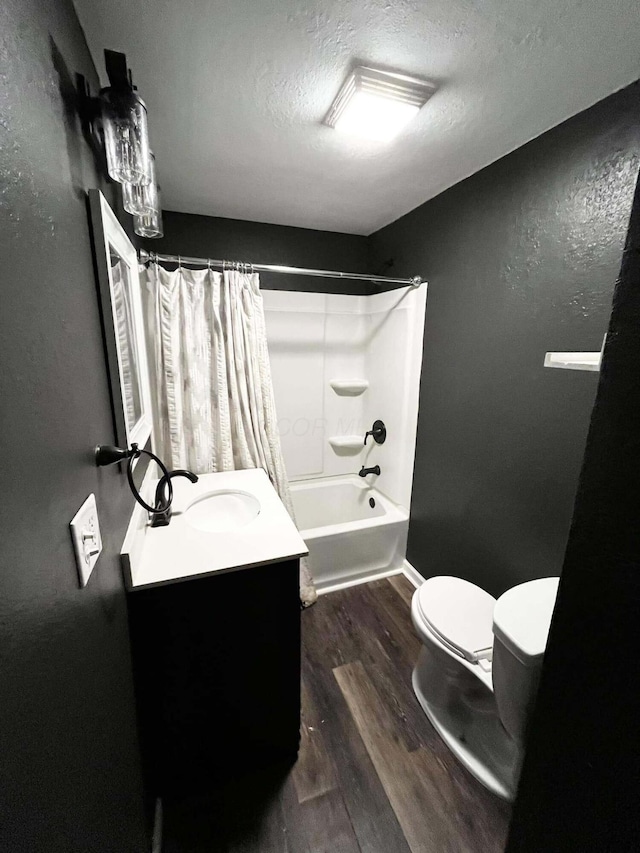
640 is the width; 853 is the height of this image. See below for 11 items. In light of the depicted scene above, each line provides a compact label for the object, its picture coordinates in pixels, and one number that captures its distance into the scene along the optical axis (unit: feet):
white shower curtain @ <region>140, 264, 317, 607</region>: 5.82
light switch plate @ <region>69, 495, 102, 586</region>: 1.86
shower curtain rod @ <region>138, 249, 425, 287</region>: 5.37
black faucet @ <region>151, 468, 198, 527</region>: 4.06
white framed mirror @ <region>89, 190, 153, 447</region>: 2.74
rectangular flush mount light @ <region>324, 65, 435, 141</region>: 3.37
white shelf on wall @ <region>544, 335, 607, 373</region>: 3.00
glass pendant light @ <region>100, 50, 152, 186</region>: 2.55
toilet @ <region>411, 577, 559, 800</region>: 3.09
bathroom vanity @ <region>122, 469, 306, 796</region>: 3.38
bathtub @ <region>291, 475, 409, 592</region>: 6.74
